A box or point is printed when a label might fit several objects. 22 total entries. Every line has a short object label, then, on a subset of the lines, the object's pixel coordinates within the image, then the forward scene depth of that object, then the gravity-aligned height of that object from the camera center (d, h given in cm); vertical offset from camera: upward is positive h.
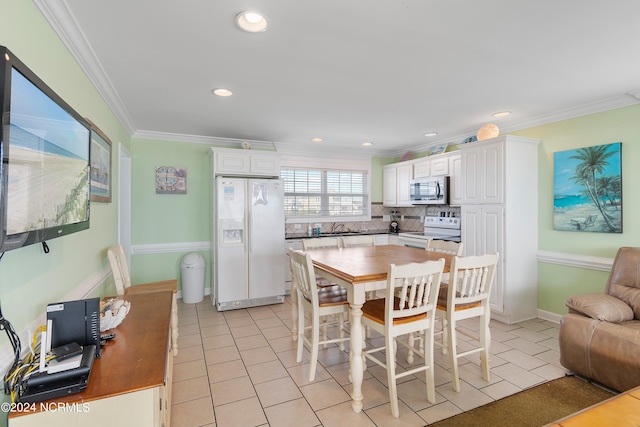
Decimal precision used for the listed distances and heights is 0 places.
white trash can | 436 -89
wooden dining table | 211 -42
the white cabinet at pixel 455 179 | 445 +50
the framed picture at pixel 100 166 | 245 +41
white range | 434 -28
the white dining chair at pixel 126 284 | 273 -70
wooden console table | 109 -67
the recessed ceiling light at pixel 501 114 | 353 +115
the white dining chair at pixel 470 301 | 222 -66
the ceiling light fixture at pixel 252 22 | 174 +111
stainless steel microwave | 463 +36
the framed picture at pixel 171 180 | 439 +48
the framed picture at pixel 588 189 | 310 +26
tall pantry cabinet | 356 -5
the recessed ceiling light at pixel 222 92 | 283 +112
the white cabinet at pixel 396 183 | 545 +56
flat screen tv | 103 +22
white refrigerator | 415 -39
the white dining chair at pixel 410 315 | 200 -70
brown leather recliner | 215 -86
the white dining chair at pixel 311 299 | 238 -72
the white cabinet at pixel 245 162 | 422 +72
